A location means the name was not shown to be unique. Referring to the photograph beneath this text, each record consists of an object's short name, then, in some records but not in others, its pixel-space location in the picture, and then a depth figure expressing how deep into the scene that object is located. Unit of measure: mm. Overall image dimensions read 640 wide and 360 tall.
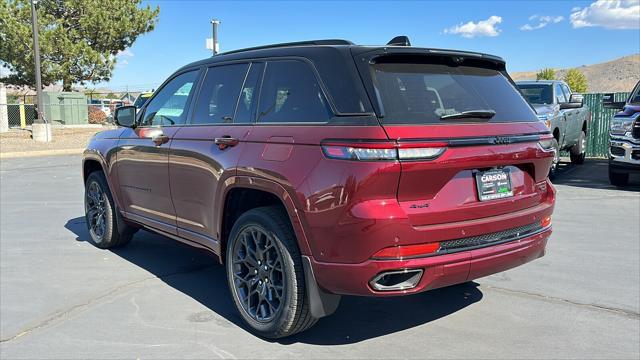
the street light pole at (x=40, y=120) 21855
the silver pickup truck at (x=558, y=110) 10438
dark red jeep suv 3053
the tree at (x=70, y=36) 27750
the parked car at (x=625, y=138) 9570
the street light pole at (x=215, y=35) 26109
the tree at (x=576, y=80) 77688
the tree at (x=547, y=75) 76631
